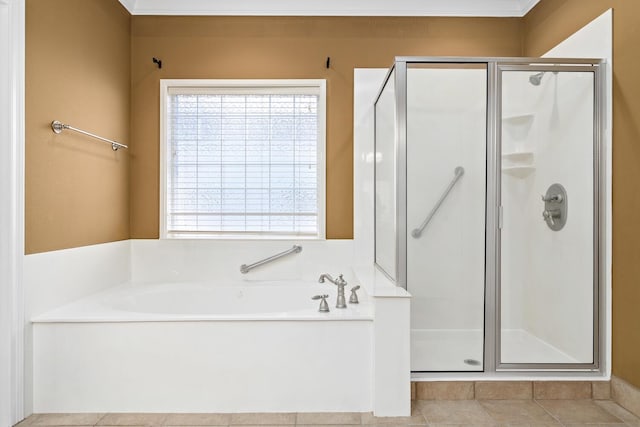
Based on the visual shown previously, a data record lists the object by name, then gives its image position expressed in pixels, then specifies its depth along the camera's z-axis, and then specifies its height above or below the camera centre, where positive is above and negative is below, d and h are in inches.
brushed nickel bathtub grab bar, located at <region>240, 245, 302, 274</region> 127.9 -13.3
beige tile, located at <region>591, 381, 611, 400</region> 92.4 -37.1
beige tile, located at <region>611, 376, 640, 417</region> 85.6 -36.4
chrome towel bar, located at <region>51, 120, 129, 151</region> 91.8 +18.5
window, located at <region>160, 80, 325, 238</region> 132.0 +15.0
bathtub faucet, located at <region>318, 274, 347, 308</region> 95.0 -17.8
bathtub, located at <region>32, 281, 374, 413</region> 86.2 -29.6
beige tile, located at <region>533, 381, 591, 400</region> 92.5 -37.2
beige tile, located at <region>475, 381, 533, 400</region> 92.4 -37.2
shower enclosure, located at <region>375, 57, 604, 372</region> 94.3 +1.1
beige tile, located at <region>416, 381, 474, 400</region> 92.4 -37.4
